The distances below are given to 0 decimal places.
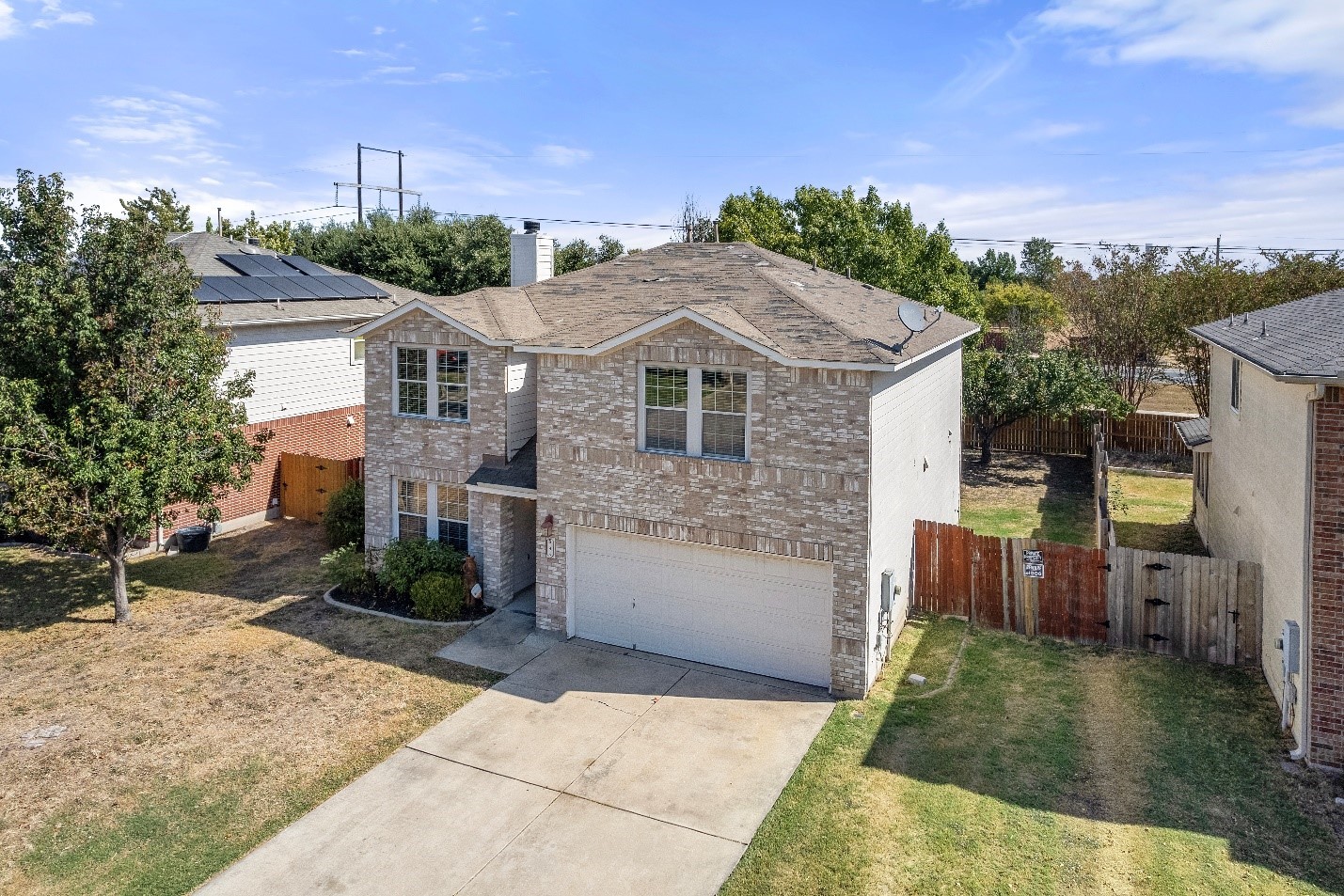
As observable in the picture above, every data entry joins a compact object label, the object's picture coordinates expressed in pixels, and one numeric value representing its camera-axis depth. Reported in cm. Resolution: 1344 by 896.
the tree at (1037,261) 8524
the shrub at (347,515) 1955
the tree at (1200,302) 3042
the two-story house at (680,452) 1262
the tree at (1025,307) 5797
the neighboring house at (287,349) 2191
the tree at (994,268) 8600
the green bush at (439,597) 1558
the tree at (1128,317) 3325
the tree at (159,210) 1483
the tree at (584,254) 4800
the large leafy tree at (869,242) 2906
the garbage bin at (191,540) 1998
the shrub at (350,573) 1683
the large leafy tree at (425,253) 4275
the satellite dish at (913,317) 1338
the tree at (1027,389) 2728
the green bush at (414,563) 1608
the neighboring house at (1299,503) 1000
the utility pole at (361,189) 5306
